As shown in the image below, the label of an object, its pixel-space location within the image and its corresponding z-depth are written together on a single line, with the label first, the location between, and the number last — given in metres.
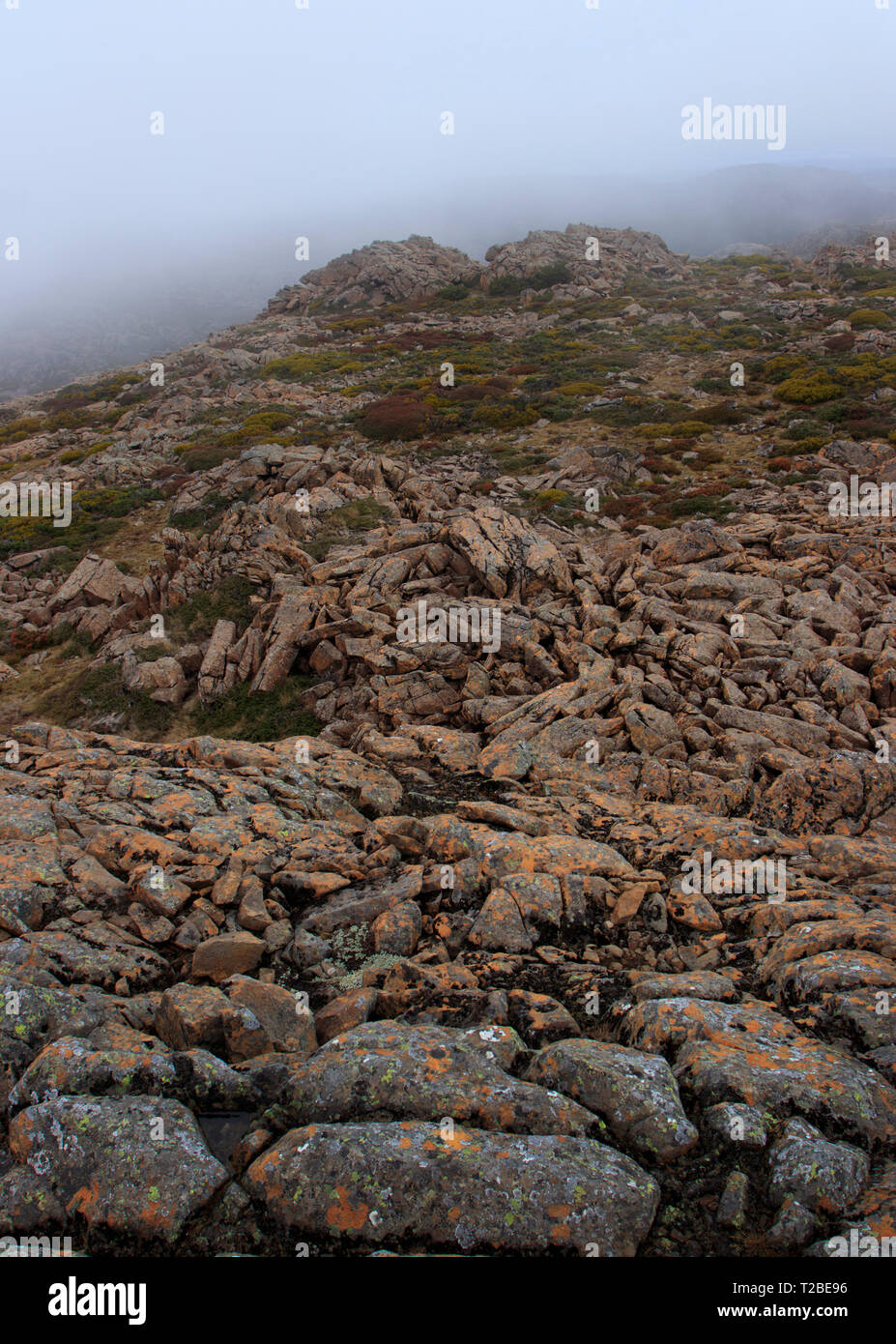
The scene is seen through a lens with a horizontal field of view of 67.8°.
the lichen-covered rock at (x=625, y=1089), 5.56
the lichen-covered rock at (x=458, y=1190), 4.83
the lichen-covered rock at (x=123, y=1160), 4.97
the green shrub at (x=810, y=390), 42.66
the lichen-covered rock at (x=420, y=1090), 5.69
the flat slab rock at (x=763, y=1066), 5.72
